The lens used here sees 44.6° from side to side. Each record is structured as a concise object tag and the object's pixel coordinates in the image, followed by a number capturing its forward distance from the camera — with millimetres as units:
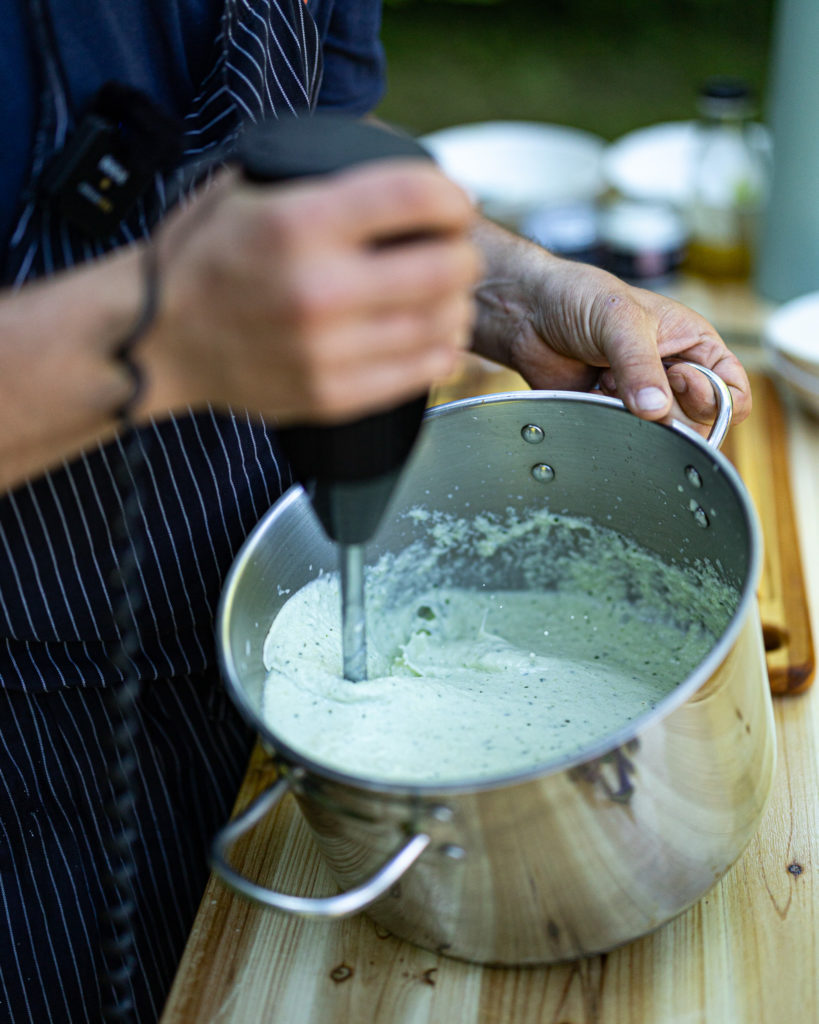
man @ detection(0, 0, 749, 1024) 435
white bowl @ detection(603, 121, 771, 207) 1593
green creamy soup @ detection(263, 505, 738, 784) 660
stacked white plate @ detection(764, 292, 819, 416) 1183
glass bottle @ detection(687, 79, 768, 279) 1493
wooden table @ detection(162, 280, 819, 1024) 616
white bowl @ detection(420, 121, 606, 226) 1621
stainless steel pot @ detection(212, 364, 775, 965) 496
